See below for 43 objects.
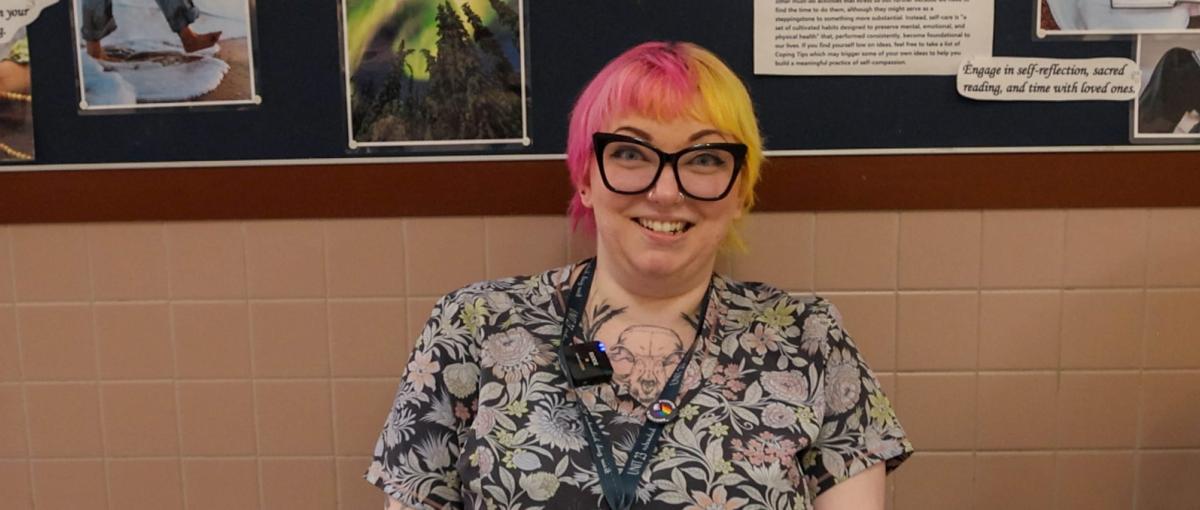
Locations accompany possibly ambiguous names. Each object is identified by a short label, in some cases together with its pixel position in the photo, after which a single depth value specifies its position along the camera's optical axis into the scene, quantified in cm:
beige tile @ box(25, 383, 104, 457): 161
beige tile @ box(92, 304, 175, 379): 158
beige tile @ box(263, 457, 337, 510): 161
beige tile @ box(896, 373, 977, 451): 157
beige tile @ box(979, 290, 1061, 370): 154
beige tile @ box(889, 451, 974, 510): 158
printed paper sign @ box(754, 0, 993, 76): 145
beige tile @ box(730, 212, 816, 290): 153
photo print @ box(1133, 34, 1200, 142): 146
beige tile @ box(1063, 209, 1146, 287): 151
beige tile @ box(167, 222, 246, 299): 155
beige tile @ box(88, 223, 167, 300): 156
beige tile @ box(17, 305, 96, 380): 159
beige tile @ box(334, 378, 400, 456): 158
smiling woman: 117
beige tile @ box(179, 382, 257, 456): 159
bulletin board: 147
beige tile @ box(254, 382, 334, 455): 159
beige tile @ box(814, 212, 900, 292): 152
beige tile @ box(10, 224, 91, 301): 157
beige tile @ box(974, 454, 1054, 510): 158
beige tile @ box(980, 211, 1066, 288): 151
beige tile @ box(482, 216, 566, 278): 154
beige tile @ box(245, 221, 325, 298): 155
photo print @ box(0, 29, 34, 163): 152
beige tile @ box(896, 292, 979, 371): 154
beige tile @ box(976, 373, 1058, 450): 156
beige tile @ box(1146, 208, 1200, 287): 151
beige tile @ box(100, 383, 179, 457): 160
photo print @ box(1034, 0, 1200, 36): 145
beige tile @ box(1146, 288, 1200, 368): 153
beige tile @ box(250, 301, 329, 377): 157
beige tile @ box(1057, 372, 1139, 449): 156
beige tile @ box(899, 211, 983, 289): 152
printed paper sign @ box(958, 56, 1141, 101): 146
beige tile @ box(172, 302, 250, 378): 158
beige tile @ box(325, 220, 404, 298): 154
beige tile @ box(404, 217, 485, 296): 154
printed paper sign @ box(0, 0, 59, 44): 150
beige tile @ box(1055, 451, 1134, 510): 158
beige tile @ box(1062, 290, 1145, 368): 154
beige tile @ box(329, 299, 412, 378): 156
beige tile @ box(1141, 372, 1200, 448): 155
